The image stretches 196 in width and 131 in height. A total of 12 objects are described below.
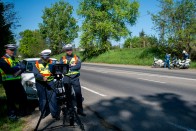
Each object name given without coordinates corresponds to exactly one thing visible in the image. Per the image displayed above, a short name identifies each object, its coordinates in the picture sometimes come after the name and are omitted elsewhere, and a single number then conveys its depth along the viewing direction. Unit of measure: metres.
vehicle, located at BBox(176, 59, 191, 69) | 15.06
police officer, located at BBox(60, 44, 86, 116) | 4.14
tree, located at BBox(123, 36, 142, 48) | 48.70
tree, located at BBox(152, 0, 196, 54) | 16.60
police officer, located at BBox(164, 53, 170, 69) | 15.87
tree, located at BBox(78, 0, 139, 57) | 31.18
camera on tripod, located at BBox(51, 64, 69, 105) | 3.53
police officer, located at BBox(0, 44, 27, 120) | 4.15
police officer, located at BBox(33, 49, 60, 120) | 3.85
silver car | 5.19
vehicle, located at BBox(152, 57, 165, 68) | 17.33
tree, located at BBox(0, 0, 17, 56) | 11.81
